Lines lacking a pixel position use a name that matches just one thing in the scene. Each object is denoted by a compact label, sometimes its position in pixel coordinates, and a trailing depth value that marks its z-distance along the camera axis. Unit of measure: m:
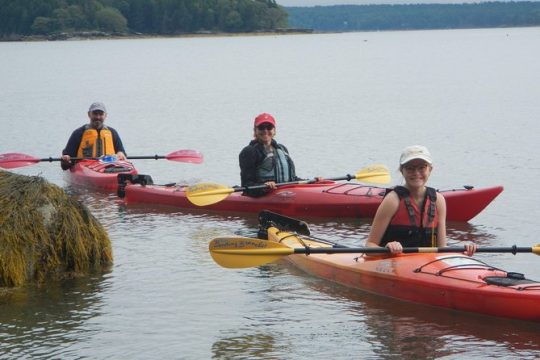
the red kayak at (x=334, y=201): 12.02
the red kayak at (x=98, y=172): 14.82
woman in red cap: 12.29
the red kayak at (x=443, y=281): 7.82
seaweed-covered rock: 9.19
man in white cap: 15.20
